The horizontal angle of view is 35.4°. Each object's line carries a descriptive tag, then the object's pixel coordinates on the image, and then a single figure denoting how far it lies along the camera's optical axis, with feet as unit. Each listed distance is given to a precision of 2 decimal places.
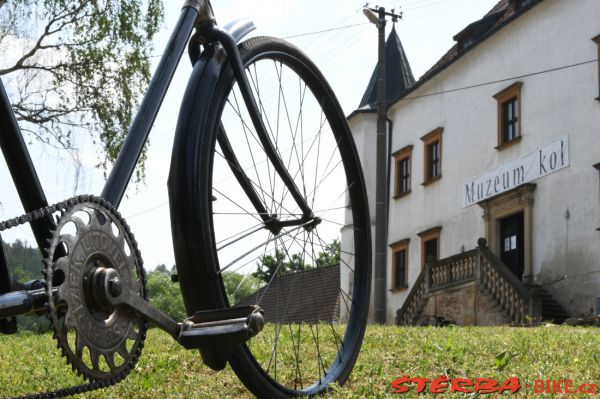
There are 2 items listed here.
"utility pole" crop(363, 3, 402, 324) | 70.16
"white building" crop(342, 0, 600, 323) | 67.21
